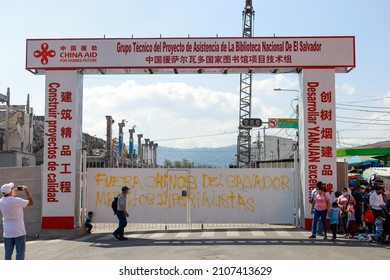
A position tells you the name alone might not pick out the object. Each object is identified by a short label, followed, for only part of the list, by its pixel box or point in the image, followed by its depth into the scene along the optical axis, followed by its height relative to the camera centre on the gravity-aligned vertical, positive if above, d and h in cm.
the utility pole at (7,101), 3102 +460
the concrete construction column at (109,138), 2957 +196
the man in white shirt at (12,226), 840 -102
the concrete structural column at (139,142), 5223 +298
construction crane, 4972 +639
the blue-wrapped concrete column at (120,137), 3691 +248
